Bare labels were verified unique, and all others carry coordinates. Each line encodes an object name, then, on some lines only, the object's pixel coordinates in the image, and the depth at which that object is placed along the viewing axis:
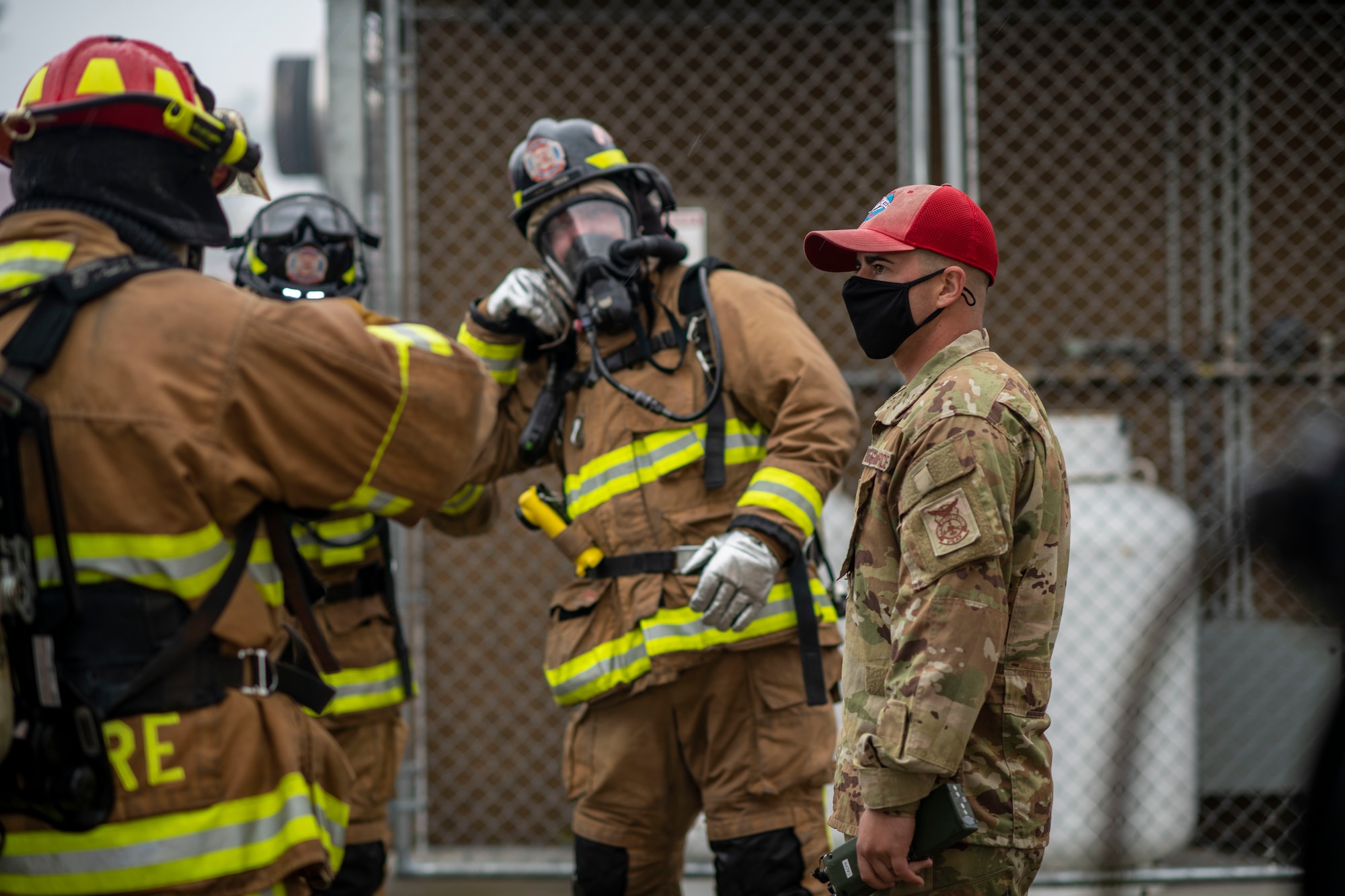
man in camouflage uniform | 3.55
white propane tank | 8.48
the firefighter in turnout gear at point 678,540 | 5.42
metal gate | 9.64
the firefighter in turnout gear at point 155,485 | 3.29
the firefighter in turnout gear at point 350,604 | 6.40
